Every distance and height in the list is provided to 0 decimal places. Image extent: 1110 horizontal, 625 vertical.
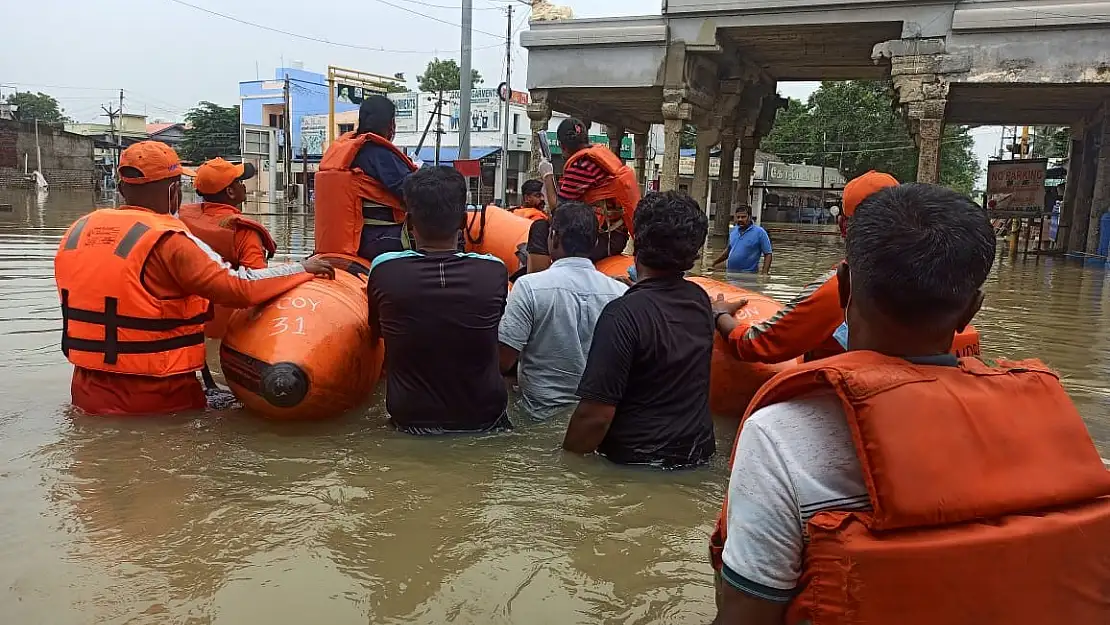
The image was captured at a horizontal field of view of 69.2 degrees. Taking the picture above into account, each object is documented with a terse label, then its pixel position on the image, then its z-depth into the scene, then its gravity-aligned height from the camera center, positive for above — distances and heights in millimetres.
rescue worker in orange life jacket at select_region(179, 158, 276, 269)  5152 -251
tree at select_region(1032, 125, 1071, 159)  34944 +3314
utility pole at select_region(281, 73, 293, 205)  38562 +1707
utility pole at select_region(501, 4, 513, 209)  31097 +4946
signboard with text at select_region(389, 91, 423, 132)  45031 +4328
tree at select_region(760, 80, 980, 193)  40438 +3860
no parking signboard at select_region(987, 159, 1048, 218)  20391 +678
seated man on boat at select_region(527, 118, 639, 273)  5453 +51
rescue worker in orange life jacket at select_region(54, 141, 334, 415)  3752 -525
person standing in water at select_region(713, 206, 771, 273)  11539 -615
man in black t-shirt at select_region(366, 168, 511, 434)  3762 -585
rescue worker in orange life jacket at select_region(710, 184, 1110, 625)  1251 -418
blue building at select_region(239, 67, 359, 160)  51031 +5513
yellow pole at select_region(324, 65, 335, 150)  14594 +1996
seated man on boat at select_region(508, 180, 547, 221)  7648 -11
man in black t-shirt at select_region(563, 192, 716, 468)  3209 -643
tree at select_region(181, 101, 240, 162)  57750 +3558
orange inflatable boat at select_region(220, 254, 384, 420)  3926 -847
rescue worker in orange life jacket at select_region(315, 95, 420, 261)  4918 +2
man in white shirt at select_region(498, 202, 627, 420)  3973 -585
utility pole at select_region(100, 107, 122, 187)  65562 +5014
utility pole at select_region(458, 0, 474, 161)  15656 +2124
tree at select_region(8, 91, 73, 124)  89369 +7858
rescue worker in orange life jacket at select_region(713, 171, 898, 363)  2988 -455
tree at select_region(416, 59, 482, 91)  63594 +9071
